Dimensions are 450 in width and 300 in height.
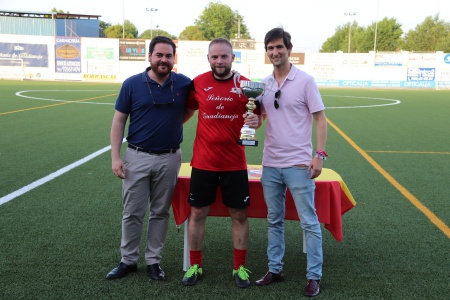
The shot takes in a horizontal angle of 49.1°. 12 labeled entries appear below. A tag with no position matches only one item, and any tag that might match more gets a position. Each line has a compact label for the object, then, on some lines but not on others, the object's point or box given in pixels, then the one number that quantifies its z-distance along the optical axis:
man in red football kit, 3.62
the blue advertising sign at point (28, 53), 42.97
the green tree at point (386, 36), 74.75
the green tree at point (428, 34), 69.44
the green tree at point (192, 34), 101.27
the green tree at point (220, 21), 105.12
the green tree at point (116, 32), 108.38
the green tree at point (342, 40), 89.25
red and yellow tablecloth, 4.04
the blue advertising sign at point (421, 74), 42.59
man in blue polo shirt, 3.82
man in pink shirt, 3.53
